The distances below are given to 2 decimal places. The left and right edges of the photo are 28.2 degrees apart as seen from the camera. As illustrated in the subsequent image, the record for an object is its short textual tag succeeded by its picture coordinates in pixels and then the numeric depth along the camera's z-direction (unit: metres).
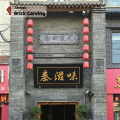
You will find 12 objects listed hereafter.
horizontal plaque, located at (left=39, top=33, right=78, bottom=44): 11.62
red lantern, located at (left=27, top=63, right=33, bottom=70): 10.86
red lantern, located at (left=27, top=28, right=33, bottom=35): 10.89
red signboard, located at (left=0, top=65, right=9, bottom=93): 11.29
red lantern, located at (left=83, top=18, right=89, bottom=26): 10.90
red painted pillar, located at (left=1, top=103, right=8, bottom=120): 11.30
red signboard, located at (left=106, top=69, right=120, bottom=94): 11.33
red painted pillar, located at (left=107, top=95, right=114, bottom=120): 11.28
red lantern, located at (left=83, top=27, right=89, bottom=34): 10.87
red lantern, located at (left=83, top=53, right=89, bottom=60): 10.77
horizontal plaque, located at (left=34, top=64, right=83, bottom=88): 11.30
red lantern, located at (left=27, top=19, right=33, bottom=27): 10.94
